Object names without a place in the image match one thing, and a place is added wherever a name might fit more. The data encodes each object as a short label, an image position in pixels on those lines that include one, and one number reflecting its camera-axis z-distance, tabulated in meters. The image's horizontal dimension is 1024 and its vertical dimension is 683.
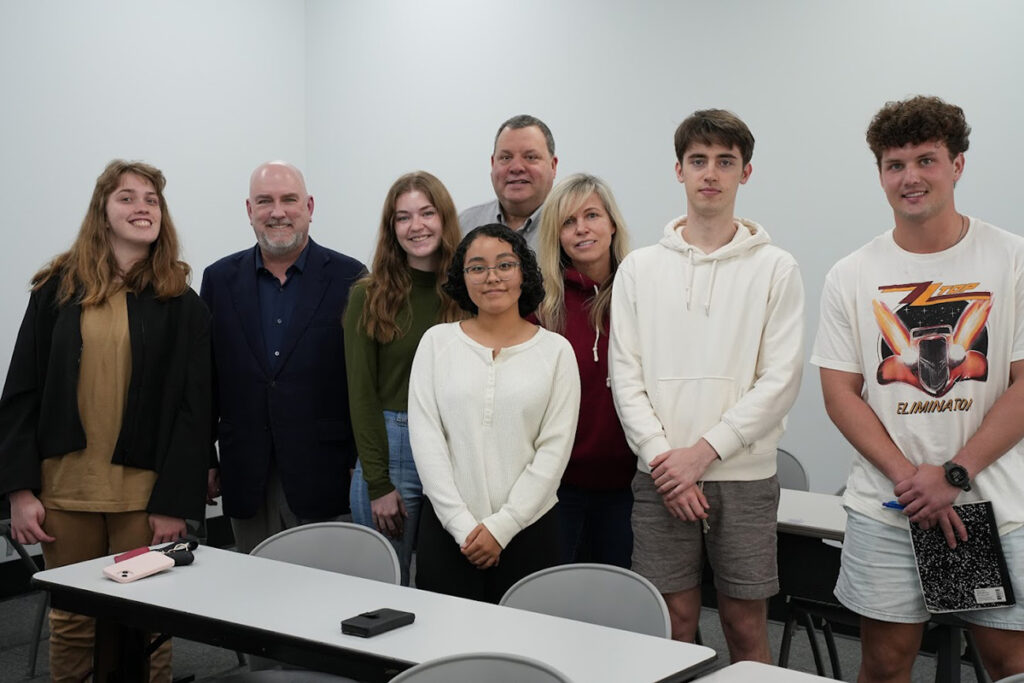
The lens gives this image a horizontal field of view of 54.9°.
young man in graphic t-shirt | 2.38
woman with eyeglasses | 2.68
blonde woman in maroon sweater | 2.99
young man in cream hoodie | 2.60
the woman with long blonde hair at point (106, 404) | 3.13
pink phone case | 2.51
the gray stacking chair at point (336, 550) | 2.76
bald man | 3.33
